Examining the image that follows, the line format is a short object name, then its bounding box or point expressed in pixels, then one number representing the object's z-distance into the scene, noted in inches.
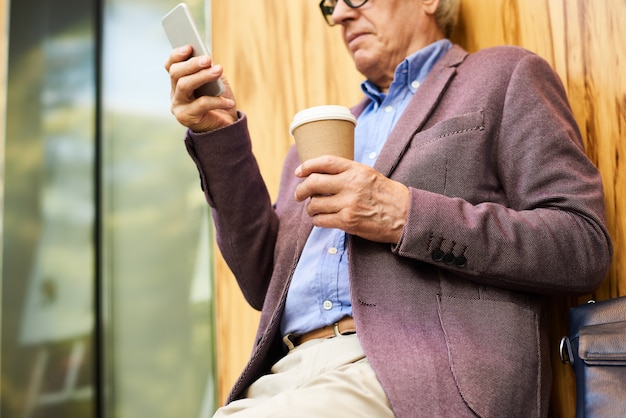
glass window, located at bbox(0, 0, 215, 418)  110.5
